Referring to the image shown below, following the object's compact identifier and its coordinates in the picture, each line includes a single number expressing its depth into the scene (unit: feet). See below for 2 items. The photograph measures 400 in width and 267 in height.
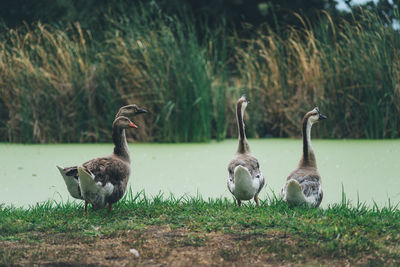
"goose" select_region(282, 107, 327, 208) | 29.19
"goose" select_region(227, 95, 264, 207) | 29.14
